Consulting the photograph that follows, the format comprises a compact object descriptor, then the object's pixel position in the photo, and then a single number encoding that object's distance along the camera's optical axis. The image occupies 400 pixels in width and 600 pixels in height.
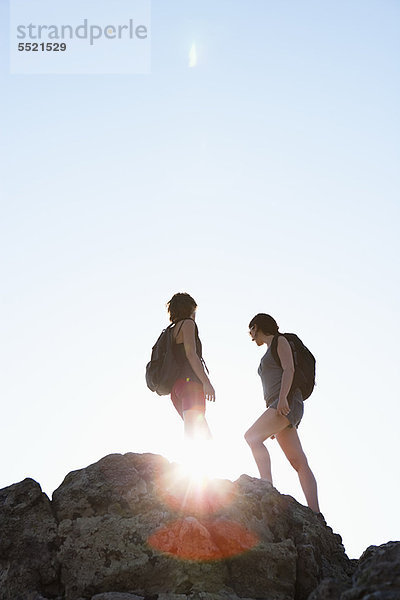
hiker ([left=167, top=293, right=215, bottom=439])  7.49
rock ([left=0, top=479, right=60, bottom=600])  5.82
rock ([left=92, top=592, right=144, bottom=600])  5.37
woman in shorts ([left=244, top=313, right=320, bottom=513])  8.09
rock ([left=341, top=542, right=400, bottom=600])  4.07
